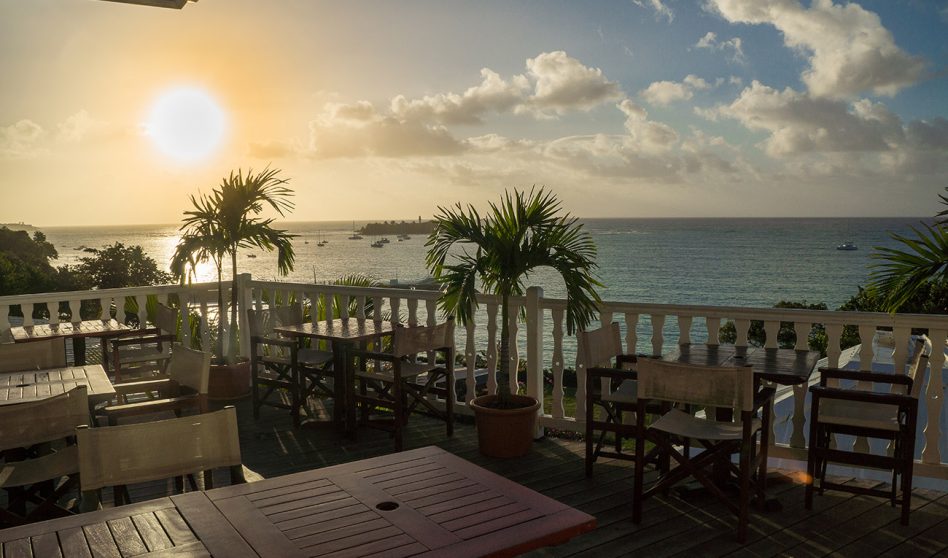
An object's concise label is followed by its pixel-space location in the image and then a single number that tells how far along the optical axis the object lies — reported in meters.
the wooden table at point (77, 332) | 5.29
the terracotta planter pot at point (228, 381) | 6.61
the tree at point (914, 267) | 3.89
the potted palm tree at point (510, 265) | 4.71
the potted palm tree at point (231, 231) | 6.66
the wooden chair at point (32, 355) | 3.96
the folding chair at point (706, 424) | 3.22
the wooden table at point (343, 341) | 5.17
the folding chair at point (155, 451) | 2.03
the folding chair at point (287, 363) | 5.56
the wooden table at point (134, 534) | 1.52
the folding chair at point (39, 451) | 2.52
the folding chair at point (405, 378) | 4.94
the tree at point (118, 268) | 18.05
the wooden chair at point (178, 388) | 3.26
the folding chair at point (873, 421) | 3.50
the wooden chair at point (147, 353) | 5.83
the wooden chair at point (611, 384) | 4.12
